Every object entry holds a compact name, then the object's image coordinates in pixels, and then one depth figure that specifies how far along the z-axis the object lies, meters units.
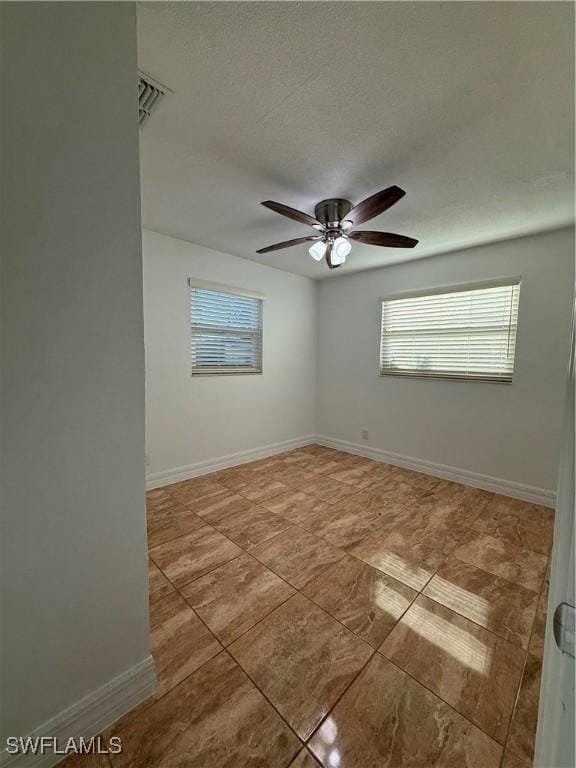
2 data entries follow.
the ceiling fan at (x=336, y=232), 1.87
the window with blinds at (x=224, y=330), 3.11
